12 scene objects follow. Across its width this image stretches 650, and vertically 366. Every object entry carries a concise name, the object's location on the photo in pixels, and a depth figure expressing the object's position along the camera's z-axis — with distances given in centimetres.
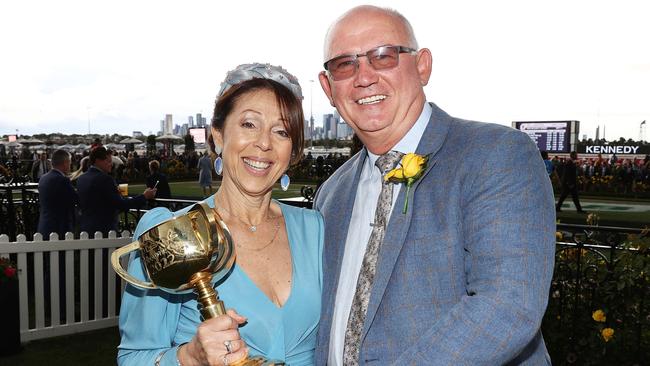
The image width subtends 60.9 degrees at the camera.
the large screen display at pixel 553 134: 4059
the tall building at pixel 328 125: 17052
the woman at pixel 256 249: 194
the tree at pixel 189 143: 5768
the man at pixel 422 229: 154
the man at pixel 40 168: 2003
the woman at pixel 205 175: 2139
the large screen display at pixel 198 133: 5292
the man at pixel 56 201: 714
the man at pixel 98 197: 696
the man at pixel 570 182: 1781
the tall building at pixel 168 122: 17088
